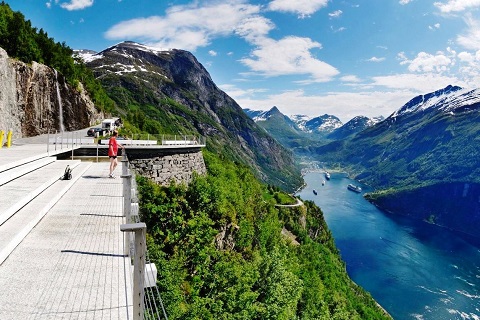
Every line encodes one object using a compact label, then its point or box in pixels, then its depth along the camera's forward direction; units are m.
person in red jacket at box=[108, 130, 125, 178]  17.05
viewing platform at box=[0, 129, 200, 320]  5.91
